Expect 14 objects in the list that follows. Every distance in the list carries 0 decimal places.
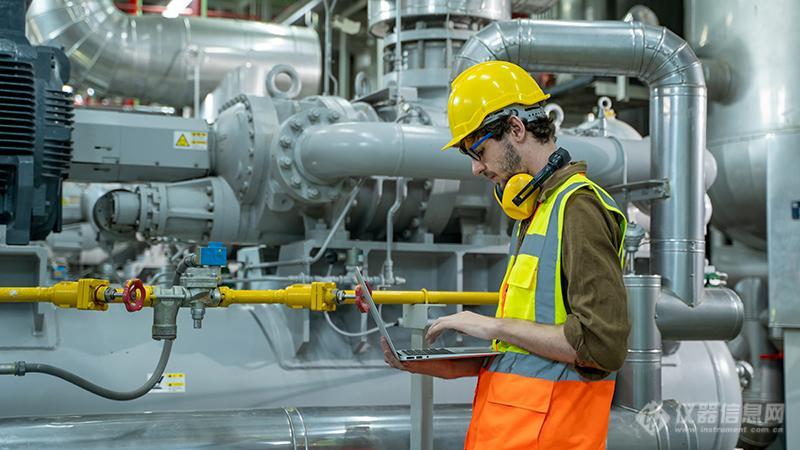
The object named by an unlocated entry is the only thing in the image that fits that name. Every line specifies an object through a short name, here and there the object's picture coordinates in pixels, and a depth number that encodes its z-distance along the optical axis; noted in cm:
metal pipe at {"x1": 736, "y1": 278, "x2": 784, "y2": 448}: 589
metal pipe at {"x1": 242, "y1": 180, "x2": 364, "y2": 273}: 363
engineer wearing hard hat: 167
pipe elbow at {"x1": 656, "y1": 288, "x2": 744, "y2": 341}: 346
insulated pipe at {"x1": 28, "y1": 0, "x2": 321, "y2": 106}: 570
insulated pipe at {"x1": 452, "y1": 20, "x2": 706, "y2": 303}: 351
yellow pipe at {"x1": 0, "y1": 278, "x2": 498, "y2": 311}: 251
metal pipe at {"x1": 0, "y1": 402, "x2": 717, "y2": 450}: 260
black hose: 264
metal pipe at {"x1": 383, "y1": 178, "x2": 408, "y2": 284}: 362
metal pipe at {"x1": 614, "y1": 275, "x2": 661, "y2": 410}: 322
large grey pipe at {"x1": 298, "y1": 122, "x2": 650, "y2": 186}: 338
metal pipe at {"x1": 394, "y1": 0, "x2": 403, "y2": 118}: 388
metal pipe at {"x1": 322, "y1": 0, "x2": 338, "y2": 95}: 415
